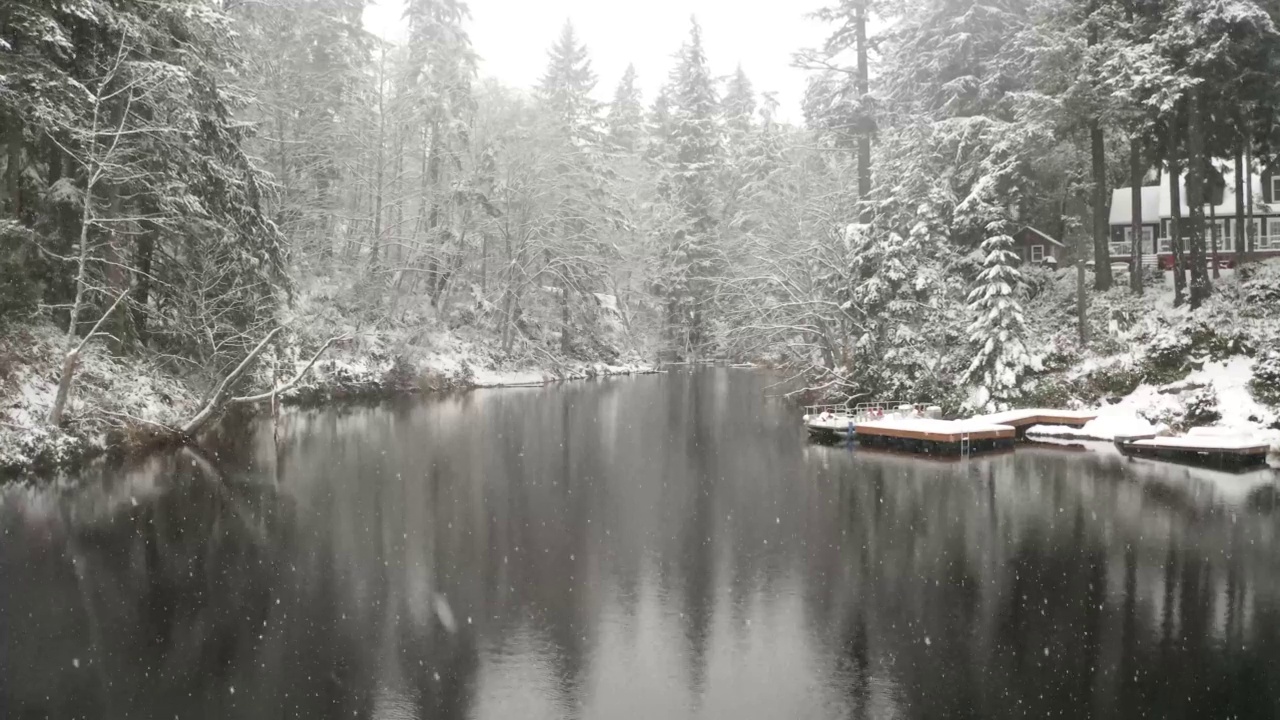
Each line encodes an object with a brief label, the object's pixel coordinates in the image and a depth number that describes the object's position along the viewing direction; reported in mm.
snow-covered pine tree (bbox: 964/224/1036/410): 29344
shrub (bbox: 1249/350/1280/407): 24453
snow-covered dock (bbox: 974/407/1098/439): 27422
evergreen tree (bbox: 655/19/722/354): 63469
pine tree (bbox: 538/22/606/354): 51781
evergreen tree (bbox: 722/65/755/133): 72125
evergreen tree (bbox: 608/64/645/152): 74025
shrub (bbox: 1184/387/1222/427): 25250
